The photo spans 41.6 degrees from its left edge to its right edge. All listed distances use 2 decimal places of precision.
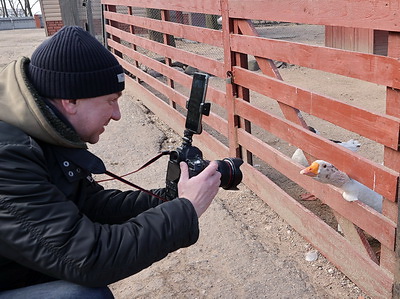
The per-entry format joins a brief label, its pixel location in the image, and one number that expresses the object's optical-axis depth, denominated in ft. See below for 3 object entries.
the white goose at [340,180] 8.96
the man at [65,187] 4.88
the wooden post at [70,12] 39.75
